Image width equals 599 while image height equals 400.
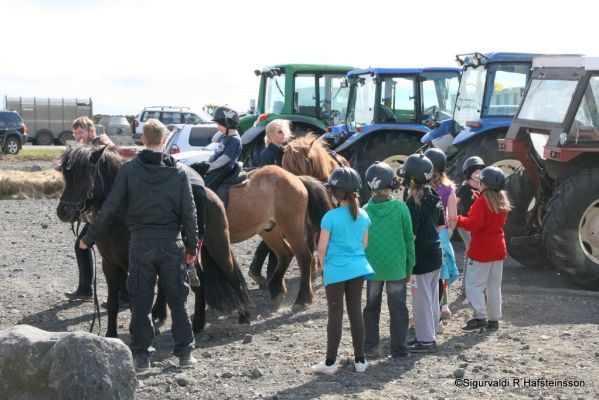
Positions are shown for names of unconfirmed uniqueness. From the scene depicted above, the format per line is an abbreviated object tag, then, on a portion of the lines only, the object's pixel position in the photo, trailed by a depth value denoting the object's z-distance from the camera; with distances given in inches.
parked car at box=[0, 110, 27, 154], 1387.7
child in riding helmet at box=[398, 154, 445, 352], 277.6
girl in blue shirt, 246.5
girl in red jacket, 303.3
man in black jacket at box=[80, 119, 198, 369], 255.6
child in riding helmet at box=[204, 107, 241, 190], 339.9
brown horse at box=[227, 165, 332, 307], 353.9
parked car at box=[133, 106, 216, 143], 1400.1
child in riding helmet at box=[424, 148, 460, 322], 302.7
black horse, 283.1
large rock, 201.2
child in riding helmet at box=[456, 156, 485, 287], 334.0
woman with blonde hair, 399.5
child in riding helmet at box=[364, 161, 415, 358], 263.0
